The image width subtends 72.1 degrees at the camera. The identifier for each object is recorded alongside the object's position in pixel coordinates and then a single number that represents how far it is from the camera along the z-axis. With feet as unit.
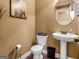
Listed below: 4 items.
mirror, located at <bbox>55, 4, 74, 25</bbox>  5.39
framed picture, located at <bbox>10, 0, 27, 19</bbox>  4.65
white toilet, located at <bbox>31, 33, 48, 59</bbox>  4.89
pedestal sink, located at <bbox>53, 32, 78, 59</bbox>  4.51
